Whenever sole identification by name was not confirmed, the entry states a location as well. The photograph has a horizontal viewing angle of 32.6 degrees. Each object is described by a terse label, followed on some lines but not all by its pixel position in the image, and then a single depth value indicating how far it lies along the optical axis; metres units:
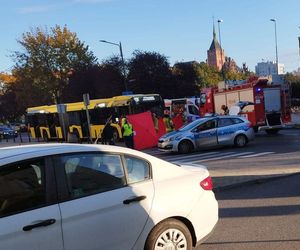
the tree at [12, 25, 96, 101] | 65.25
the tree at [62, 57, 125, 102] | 61.84
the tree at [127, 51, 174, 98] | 60.34
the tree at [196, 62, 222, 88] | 80.62
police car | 19.84
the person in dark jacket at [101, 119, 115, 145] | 24.77
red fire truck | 26.45
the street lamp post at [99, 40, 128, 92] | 51.60
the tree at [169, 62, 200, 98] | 62.94
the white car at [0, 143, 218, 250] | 4.22
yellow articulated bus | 30.00
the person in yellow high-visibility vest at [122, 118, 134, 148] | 21.73
